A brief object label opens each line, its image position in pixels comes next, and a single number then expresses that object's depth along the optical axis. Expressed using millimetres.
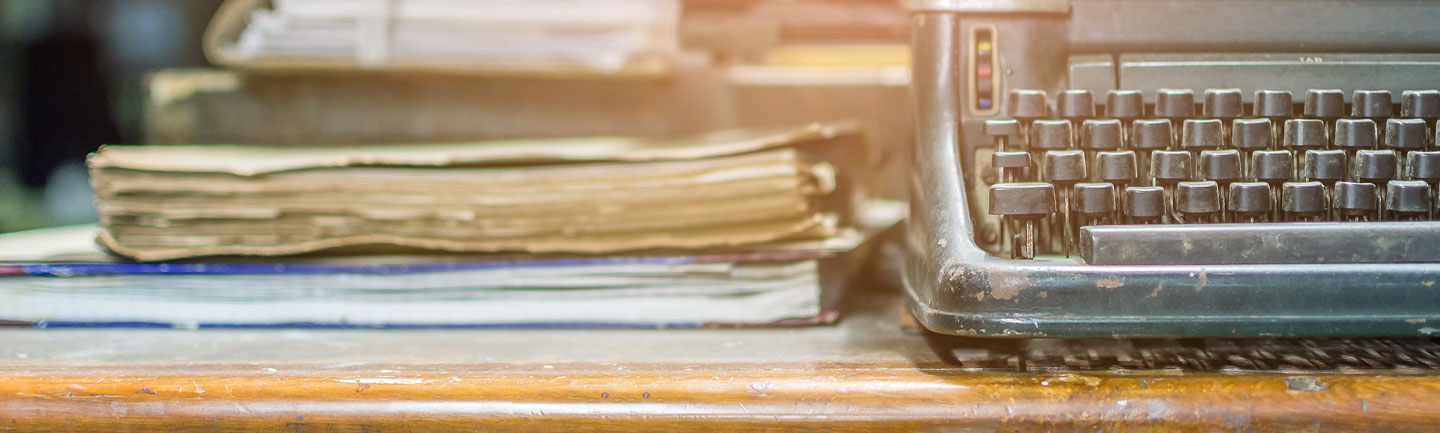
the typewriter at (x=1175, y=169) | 463
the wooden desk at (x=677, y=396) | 440
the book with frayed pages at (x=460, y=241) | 613
